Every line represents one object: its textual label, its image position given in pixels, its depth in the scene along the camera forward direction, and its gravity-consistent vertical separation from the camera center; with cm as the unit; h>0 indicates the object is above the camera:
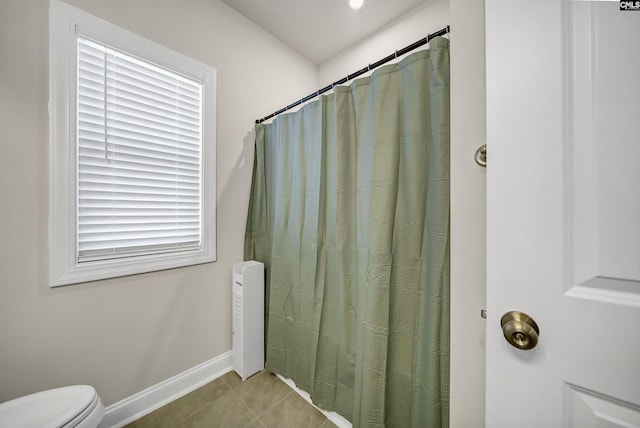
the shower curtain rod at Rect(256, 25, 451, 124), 90 +75
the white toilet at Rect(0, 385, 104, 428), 76 -73
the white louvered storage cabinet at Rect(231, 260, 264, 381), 154 -77
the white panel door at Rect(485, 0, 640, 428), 43 +1
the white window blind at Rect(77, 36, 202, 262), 114 +35
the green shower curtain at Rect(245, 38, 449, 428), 90 -17
